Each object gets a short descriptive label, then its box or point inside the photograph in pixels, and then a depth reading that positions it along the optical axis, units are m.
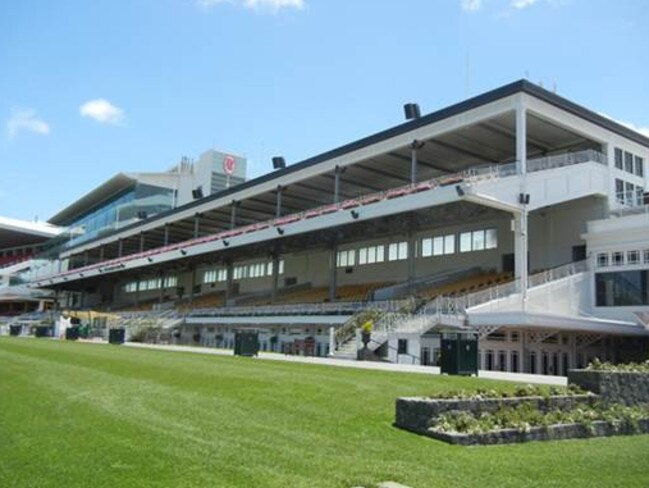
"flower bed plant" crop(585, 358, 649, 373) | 12.81
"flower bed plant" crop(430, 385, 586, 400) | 10.53
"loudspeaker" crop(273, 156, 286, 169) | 57.31
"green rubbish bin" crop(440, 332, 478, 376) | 18.55
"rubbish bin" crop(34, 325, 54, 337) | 49.98
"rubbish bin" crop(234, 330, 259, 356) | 26.81
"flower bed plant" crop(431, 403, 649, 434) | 9.73
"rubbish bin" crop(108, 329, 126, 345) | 39.44
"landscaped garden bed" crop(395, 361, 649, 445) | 9.73
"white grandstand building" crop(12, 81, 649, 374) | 30.62
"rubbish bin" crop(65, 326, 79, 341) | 45.25
